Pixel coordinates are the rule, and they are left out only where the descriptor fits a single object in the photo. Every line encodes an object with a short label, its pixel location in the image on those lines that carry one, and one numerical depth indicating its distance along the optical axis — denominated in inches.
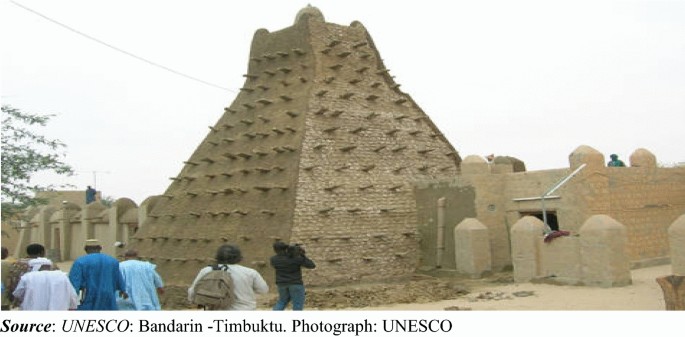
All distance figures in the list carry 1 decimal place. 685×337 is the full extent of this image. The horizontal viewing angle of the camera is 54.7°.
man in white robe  286.0
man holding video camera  370.0
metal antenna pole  561.0
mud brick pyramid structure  610.9
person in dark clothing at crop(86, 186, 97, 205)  1190.8
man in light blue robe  335.9
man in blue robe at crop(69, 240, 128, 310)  307.7
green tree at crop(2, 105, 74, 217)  680.4
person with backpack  265.7
